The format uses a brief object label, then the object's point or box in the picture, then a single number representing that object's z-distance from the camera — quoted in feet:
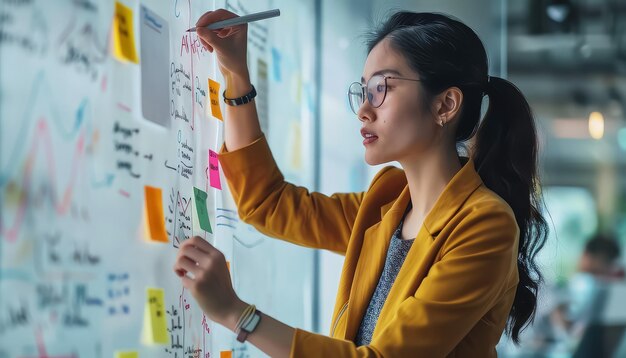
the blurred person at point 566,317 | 18.51
